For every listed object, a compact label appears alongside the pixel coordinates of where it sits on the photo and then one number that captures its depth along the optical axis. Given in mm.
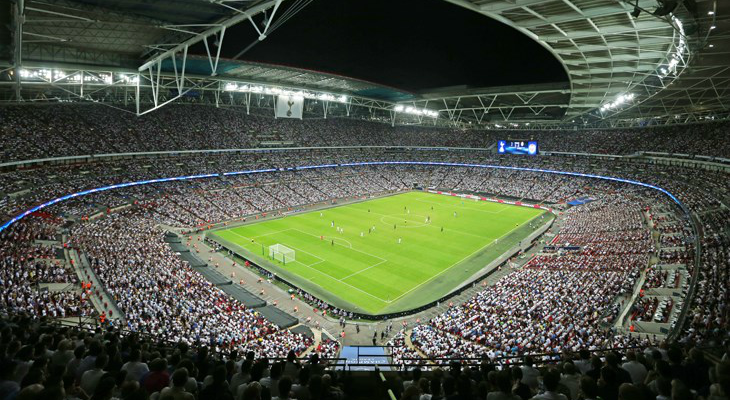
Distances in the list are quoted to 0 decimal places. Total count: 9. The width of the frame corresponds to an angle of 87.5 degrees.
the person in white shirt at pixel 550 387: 4691
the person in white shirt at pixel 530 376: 6736
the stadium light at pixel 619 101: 46412
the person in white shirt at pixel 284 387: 4797
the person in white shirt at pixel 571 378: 6184
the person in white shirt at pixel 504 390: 4801
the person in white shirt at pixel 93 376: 5625
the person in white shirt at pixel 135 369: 6023
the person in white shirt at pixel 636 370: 6109
